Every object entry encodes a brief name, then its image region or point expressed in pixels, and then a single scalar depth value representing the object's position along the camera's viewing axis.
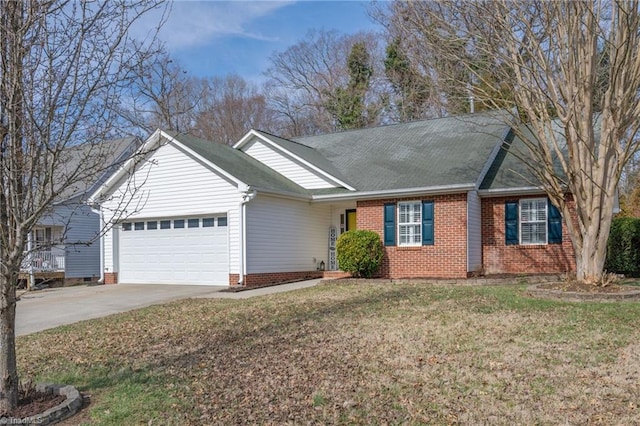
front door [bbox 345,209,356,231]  19.02
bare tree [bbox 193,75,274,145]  41.03
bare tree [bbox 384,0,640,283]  11.05
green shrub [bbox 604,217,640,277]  15.56
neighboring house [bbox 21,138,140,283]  23.36
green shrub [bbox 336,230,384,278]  15.77
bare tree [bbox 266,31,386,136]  34.62
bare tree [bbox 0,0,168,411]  5.09
